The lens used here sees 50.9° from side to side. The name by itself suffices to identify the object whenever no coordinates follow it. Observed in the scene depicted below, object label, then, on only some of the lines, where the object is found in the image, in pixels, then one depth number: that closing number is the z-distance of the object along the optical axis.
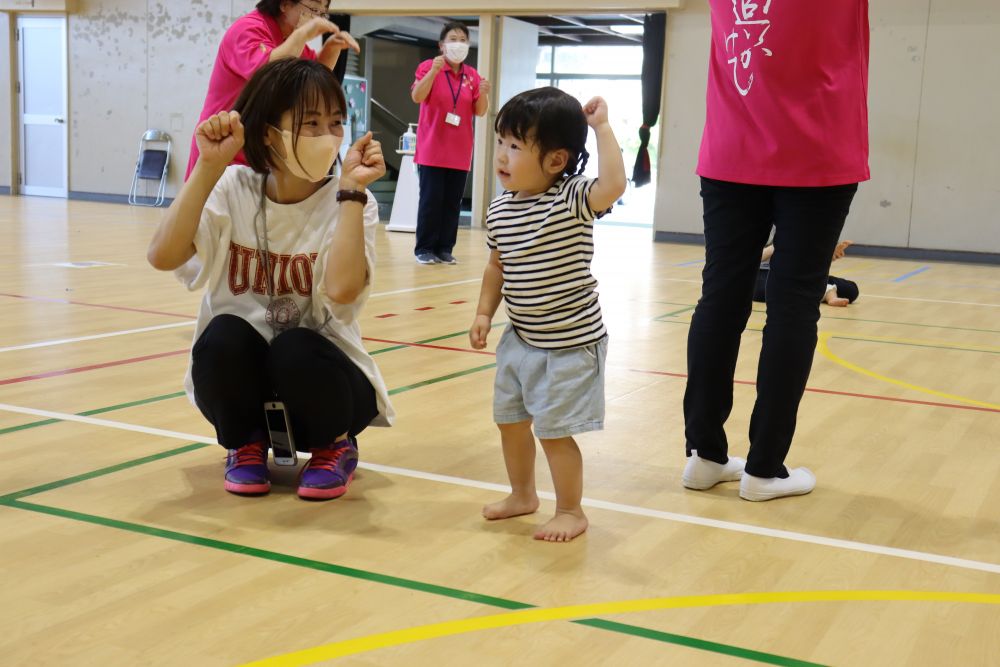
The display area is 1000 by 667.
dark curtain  9.84
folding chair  12.06
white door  12.63
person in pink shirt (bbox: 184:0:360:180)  3.01
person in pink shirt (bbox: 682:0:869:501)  1.96
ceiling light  12.55
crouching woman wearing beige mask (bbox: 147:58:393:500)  1.90
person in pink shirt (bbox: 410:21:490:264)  6.53
